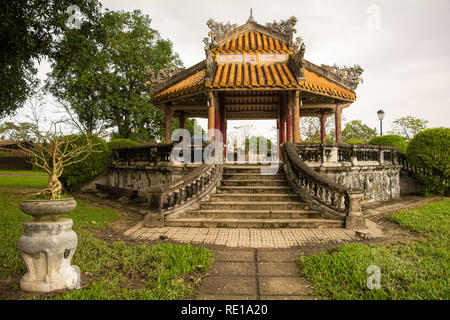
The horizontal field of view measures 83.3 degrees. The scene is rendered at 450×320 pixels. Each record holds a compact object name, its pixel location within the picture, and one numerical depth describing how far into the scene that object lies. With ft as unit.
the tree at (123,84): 84.38
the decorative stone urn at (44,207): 11.11
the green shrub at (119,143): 49.39
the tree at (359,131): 208.64
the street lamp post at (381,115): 60.51
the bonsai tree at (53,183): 12.19
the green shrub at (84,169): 39.99
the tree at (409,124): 155.43
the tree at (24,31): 23.12
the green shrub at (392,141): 46.14
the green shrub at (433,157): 37.60
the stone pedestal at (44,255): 11.08
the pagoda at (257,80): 33.32
